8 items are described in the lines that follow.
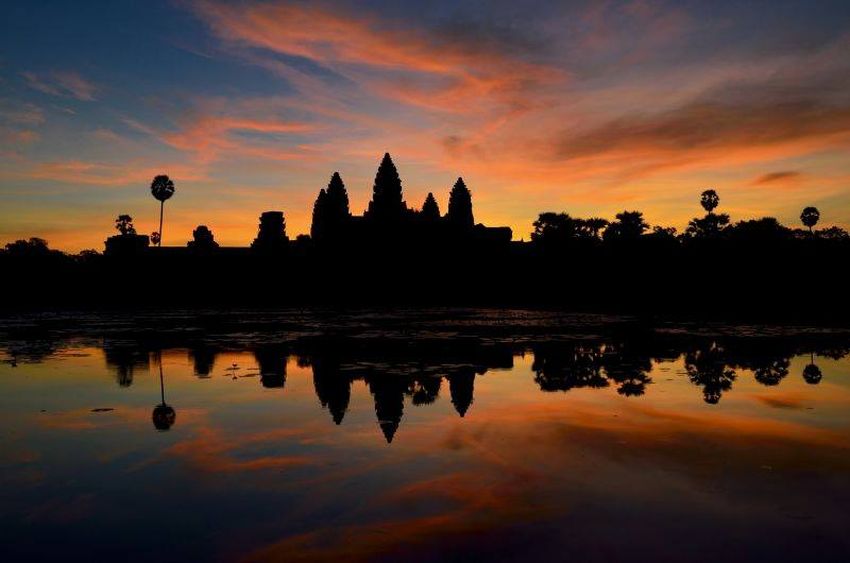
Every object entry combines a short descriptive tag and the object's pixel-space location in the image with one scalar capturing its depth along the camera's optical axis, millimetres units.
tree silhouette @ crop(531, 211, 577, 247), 113612
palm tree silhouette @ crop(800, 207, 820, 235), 122000
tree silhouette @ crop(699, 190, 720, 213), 104875
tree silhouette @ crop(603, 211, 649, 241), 113094
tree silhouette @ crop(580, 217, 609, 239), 126062
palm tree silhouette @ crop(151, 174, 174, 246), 87812
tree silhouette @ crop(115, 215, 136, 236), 116562
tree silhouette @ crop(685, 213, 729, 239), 103812
